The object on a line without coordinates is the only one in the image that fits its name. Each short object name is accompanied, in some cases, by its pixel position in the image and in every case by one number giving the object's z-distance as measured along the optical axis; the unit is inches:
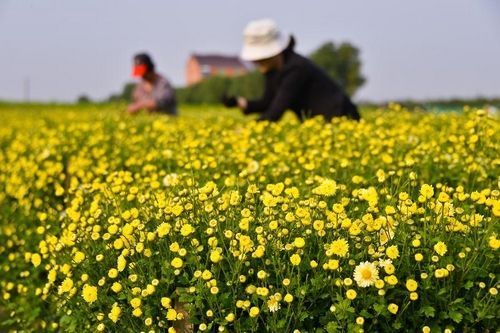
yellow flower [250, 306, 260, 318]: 95.8
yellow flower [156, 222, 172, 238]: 107.9
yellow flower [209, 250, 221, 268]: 100.1
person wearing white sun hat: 251.4
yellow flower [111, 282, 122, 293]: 106.4
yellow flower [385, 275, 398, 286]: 95.0
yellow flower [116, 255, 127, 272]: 108.2
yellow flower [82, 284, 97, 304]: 107.9
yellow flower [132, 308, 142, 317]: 102.0
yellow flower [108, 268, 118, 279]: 108.8
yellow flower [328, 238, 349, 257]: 100.5
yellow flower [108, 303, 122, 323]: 104.1
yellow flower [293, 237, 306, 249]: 101.2
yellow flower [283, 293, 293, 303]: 95.8
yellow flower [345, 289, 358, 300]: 95.1
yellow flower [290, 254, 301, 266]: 98.4
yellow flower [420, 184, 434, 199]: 111.3
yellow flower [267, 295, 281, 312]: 98.5
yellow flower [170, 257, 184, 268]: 102.7
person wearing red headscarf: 355.3
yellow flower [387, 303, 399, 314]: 95.0
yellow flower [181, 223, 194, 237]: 107.0
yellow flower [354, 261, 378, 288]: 97.3
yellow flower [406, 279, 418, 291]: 95.1
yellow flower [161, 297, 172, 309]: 101.5
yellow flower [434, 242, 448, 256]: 99.4
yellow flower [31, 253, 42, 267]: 130.4
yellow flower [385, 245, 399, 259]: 99.7
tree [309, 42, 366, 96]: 2050.9
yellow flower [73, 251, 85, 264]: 117.0
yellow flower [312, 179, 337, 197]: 115.6
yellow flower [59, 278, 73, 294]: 112.5
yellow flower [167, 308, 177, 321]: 101.7
